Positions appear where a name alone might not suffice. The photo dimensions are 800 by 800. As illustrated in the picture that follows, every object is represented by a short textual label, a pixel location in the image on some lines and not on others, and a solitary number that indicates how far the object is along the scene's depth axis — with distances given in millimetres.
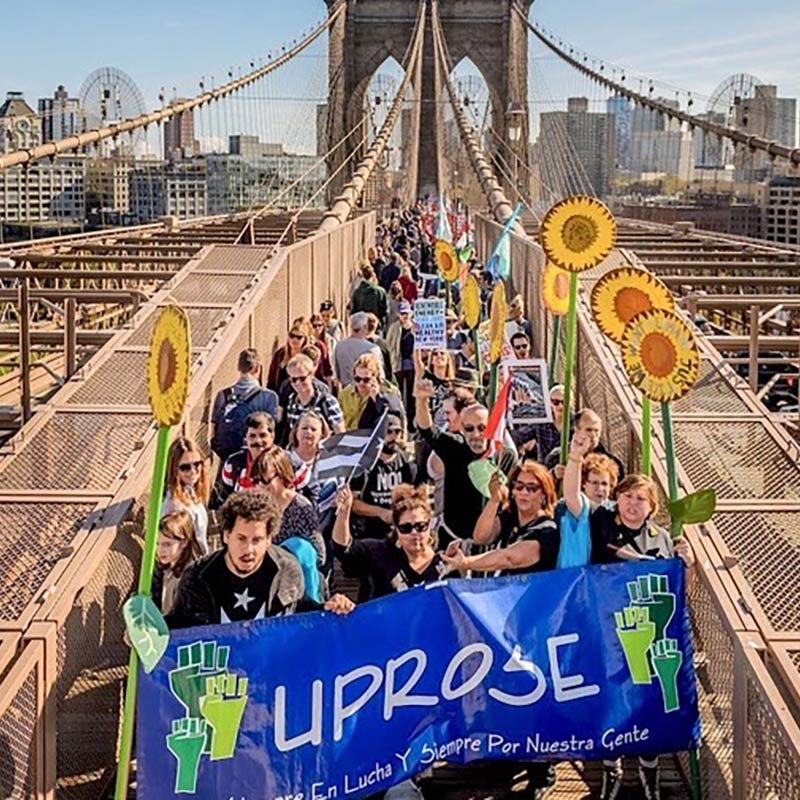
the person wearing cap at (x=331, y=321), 10617
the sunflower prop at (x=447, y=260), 12381
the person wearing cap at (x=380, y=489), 5801
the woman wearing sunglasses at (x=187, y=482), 5184
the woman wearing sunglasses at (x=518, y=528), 4754
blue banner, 4066
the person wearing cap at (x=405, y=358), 10586
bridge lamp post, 30203
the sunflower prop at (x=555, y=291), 8492
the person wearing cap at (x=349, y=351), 8758
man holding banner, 4199
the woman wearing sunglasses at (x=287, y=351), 8625
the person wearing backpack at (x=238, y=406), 6691
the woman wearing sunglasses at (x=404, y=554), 4656
